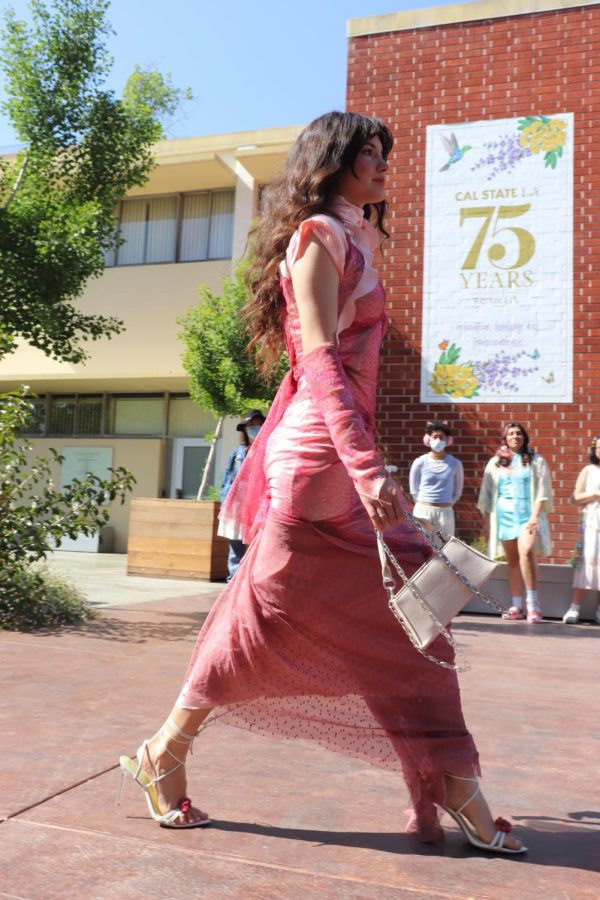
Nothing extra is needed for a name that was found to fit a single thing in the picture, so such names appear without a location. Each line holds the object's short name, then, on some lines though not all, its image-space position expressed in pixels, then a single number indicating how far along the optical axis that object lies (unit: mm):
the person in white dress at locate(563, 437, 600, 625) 8242
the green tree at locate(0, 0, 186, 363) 11367
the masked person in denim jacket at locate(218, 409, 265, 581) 8398
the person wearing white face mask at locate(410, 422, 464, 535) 8844
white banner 9984
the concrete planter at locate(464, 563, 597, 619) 8539
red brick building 9875
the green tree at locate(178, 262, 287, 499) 13148
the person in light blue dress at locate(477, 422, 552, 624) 8406
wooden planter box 11383
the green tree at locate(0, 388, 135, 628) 6203
